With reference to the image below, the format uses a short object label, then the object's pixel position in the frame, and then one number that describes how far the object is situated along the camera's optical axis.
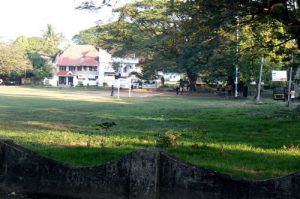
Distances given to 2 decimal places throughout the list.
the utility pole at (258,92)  44.91
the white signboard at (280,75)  42.81
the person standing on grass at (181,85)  71.04
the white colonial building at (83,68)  108.53
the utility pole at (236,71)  31.93
